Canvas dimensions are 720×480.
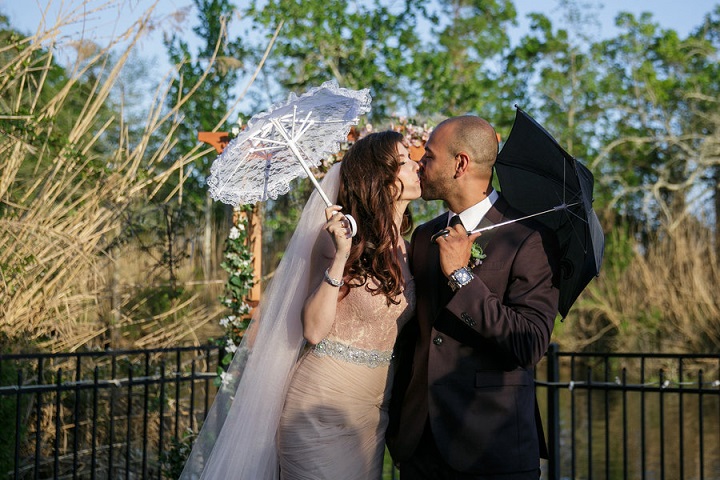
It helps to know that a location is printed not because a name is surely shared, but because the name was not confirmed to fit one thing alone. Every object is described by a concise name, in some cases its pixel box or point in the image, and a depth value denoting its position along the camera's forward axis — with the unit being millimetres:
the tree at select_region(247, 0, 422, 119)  12477
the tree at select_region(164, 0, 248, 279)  11125
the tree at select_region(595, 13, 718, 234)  18297
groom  2895
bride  3301
